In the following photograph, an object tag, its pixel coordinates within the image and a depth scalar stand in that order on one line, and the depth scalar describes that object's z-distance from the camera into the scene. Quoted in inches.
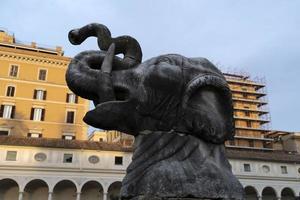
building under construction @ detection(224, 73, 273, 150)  2952.8
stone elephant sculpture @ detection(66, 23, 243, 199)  148.2
